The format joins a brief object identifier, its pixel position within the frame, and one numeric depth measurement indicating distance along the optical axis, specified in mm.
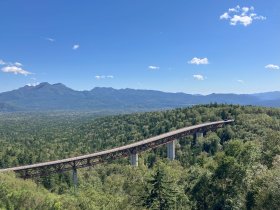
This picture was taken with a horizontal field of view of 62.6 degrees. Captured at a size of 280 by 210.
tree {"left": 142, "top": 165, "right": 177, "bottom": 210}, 32856
